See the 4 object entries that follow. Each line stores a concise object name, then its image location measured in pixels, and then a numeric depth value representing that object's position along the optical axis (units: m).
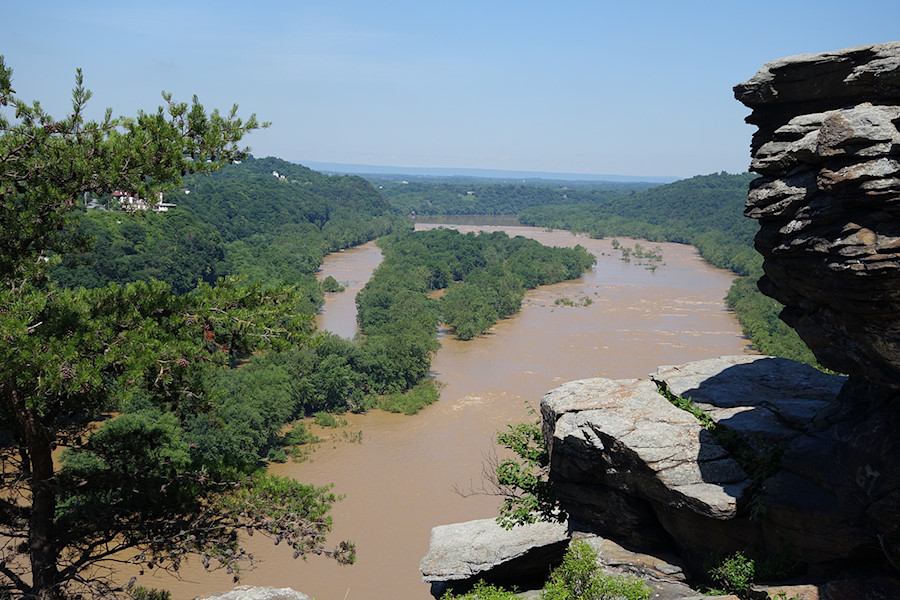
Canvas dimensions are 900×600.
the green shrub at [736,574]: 9.69
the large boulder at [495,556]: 12.52
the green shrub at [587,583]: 9.55
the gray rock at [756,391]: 11.23
